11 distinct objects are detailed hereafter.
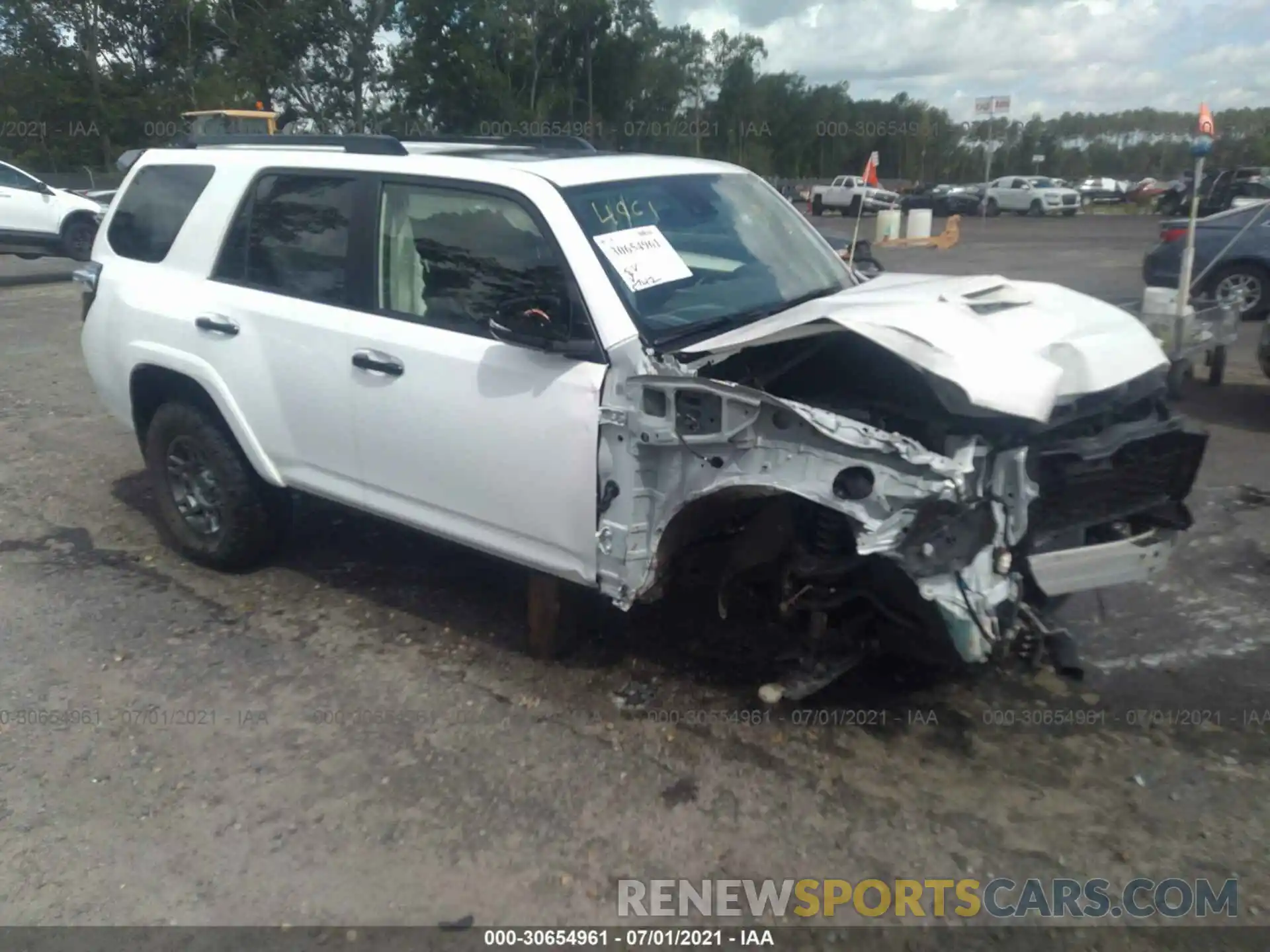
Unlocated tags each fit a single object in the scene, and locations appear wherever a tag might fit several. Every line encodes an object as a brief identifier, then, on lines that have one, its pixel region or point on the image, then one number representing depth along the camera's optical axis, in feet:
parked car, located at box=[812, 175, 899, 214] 125.39
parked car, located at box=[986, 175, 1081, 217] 125.08
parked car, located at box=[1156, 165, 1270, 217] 67.82
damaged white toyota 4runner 10.48
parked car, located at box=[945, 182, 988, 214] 128.67
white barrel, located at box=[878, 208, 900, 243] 80.53
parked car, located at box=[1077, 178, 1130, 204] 143.43
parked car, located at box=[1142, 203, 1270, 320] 36.88
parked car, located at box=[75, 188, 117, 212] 69.81
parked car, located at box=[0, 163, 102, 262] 53.72
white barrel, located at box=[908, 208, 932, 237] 78.79
